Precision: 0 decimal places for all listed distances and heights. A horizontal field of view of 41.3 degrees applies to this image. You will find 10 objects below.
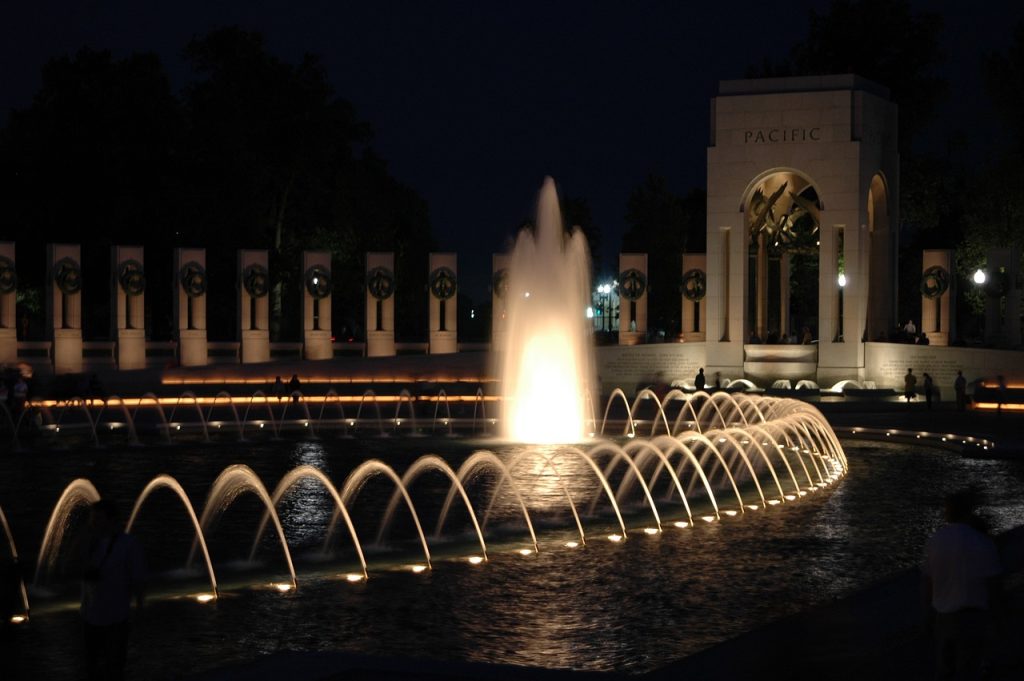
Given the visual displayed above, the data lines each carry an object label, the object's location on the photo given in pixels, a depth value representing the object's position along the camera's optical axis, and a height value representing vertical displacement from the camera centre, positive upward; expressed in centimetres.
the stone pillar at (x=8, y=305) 4303 +112
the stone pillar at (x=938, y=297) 4431 +146
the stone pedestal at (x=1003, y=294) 4409 +152
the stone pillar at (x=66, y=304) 4356 +116
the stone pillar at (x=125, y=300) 4447 +131
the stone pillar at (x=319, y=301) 4581 +135
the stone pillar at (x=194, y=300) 4478 +132
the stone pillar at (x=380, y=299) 4650 +139
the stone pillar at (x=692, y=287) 4725 +186
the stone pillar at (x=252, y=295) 4566 +152
